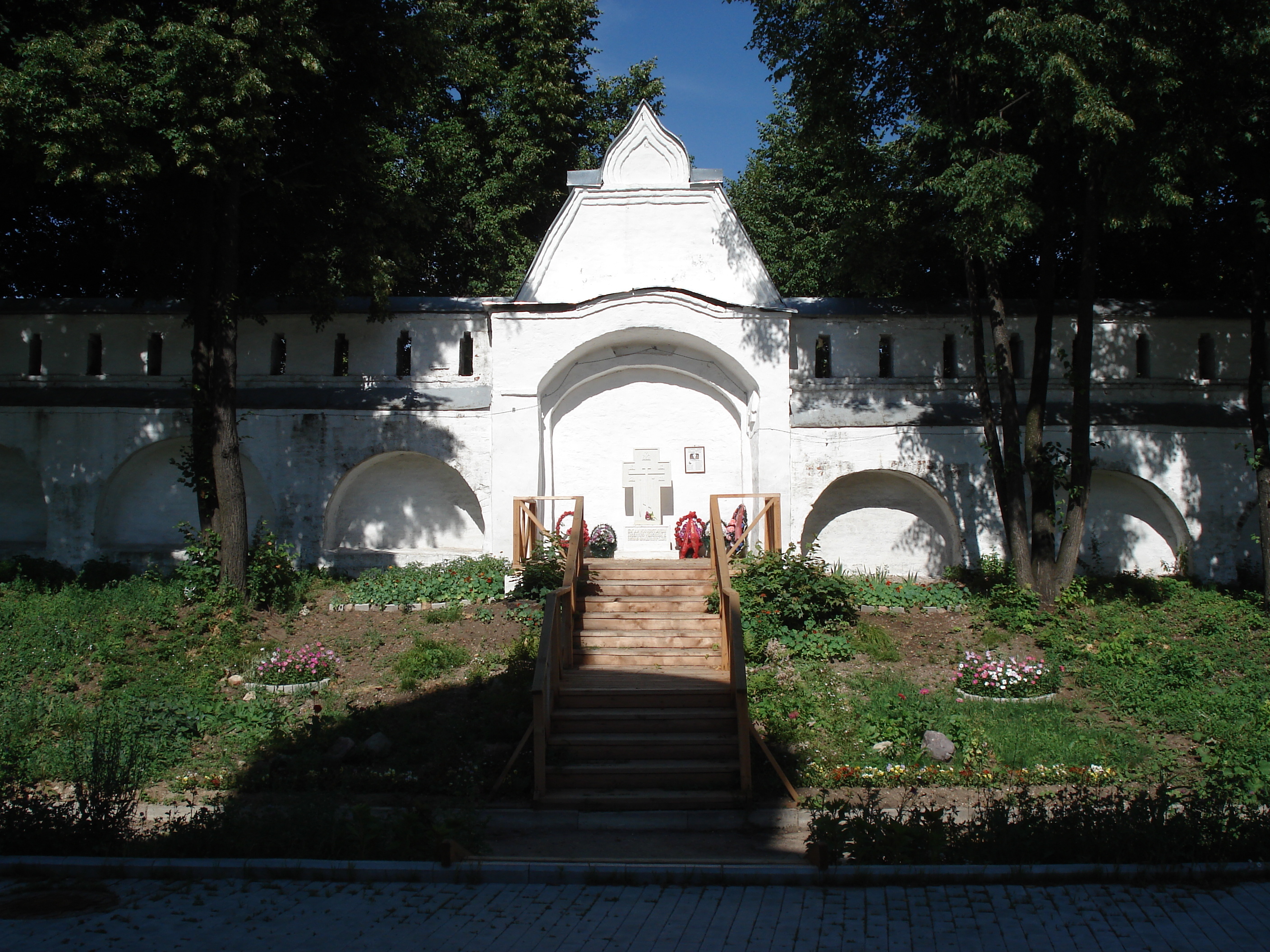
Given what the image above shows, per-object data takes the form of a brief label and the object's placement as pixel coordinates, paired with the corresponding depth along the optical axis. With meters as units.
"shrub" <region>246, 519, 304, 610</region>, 13.52
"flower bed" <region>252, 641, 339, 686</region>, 11.03
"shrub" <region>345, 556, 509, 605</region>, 14.00
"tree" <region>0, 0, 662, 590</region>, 11.27
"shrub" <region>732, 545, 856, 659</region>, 11.96
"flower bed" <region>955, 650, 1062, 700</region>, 10.55
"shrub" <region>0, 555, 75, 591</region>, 14.01
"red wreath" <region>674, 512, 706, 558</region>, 14.52
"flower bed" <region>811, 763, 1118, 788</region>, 8.51
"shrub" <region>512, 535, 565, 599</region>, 12.91
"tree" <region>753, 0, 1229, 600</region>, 11.10
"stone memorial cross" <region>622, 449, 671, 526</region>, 15.66
